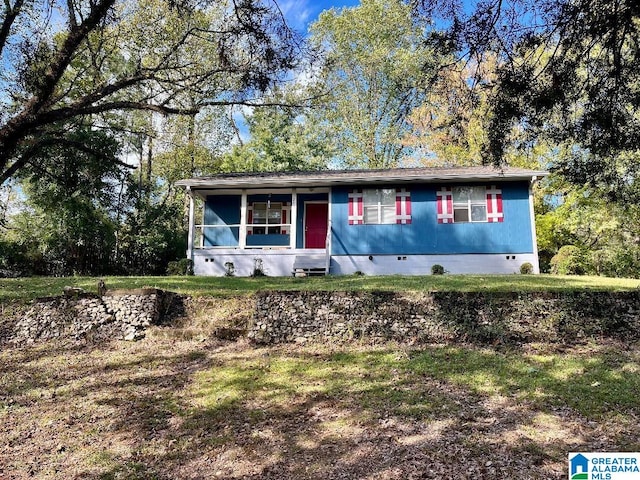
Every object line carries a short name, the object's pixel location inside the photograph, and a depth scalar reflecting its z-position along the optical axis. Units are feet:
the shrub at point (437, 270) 49.47
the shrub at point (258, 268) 51.93
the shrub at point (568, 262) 53.14
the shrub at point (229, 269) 53.72
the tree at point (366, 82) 90.79
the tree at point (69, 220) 55.83
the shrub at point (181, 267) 53.72
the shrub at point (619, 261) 62.90
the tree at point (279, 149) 87.10
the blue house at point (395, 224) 50.98
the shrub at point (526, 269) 49.01
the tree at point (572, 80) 15.08
